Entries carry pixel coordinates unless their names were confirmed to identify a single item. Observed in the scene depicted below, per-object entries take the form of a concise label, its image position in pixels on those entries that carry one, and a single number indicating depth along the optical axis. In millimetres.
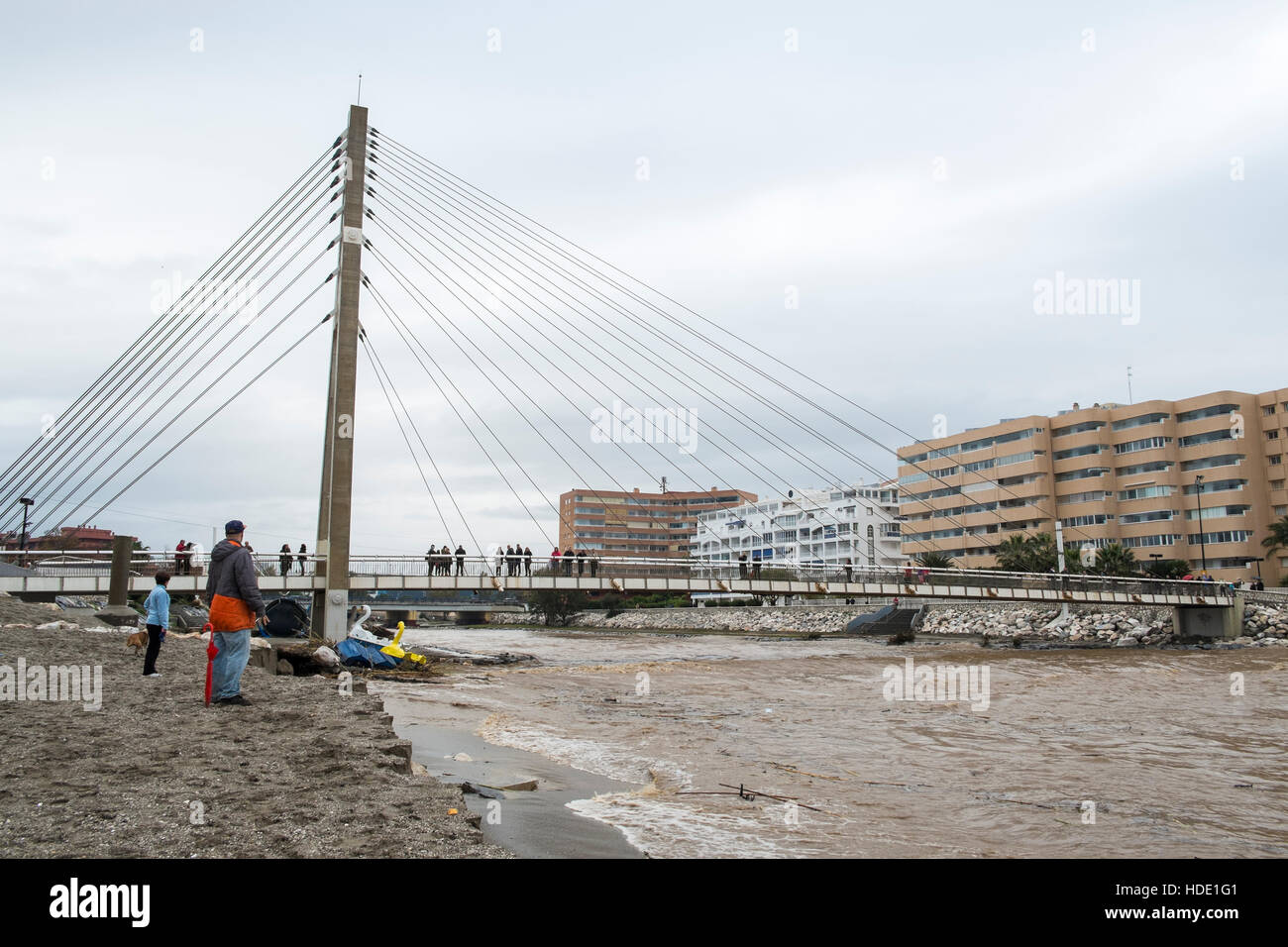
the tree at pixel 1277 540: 65938
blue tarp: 26516
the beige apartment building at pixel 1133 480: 72125
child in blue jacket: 11109
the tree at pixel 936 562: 84319
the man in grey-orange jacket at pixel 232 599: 8773
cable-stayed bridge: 29578
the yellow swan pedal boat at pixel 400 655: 26953
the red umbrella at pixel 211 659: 8758
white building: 117500
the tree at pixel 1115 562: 65625
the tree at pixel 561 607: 118625
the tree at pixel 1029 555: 68125
